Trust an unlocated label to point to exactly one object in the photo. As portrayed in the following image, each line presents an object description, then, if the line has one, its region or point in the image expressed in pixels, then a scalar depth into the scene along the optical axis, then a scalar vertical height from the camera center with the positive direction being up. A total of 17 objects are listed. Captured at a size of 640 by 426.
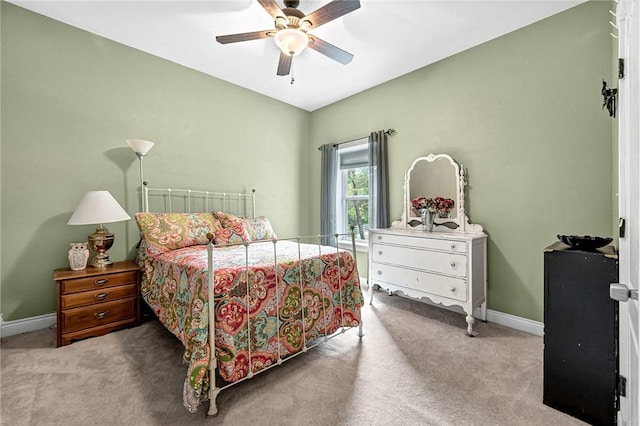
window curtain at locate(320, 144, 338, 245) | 4.19 +0.28
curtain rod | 3.53 +0.96
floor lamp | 2.75 +0.65
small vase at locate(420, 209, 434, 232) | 2.97 -0.15
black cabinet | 1.39 -0.70
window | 3.99 +0.28
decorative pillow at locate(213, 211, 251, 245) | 2.84 -0.23
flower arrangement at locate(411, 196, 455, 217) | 2.92 +0.01
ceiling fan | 1.87 +1.35
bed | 1.54 -0.59
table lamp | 2.33 -0.04
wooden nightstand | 2.21 -0.76
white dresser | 2.46 -0.60
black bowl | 1.51 -0.22
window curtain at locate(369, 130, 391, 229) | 3.55 +0.37
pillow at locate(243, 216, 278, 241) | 3.09 -0.23
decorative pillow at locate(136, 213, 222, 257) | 2.50 -0.19
